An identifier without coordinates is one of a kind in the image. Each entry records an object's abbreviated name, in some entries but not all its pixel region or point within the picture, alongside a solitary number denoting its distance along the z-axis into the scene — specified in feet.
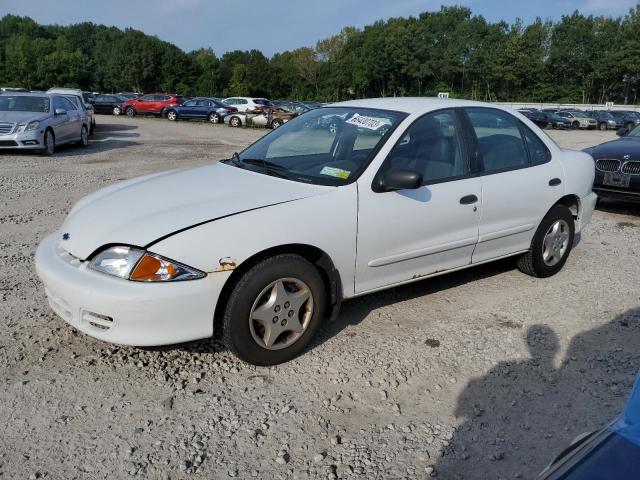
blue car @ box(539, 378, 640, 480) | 4.13
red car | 115.85
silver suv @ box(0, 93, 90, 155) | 39.96
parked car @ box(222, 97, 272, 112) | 106.22
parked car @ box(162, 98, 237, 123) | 104.91
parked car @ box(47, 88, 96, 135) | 52.29
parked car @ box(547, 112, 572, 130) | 127.95
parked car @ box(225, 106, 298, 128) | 95.86
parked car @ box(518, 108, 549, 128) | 122.72
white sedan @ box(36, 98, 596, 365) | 10.17
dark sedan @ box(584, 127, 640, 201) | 25.22
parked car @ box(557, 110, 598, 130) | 131.54
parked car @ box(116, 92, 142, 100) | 132.98
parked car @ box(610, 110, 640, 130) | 132.45
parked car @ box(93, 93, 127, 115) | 117.60
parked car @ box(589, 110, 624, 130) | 133.69
